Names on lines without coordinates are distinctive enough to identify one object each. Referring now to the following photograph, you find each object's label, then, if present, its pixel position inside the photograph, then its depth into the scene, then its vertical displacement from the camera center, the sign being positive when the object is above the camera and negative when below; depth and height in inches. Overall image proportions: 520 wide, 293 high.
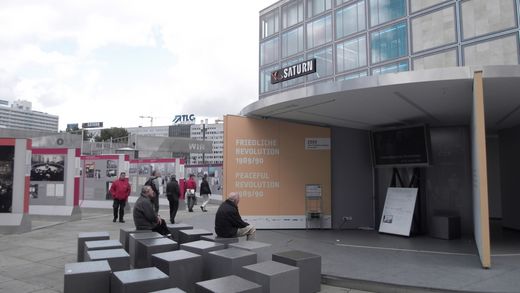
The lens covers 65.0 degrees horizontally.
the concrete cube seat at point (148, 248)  247.0 -44.5
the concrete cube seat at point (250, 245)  248.8 -43.3
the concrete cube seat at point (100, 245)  245.4 -42.5
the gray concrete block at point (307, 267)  216.2 -49.2
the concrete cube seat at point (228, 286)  161.8 -44.8
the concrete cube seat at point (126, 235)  300.1 -44.8
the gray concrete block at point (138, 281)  164.9 -43.4
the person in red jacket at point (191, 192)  711.1 -28.0
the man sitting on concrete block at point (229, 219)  291.6 -31.3
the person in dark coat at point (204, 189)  743.7 -24.8
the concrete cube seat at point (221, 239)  276.5 -43.6
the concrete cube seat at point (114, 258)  213.5 -43.3
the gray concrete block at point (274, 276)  186.5 -47.3
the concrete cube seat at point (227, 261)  214.5 -45.9
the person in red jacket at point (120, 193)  547.5 -23.1
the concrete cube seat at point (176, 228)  321.4 -42.2
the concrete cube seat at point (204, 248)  232.5 -43.5
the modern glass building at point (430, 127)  256.4 +48.7
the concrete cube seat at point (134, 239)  265.9 -42.2
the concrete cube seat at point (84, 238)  277.4 -43.1
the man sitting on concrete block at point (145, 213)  310.3 -28.3
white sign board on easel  389.7 -34.5
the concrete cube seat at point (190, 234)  301.4 -43.5
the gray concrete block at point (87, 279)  175.3 -45.0
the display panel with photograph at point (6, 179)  430.3 -3.3
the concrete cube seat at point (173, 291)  151.2 -42.7
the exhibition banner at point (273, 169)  419.2 +7.3
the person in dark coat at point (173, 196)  524.4 -25.8
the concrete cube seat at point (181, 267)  209.6 -47.6
